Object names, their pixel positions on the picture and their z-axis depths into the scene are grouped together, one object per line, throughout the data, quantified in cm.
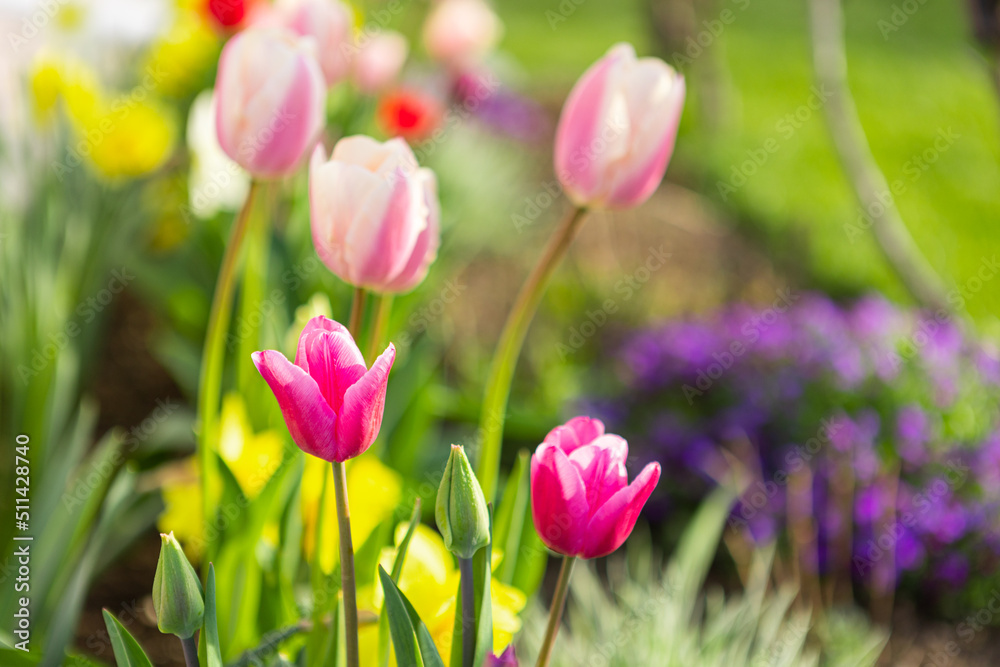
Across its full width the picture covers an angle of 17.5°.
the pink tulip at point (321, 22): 135
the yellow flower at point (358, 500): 127
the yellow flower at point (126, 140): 177
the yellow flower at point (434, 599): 117
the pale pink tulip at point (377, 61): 220
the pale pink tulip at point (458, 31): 260
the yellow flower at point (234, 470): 128
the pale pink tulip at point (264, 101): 120
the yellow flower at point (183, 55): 220
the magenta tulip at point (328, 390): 109
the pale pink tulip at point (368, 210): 116
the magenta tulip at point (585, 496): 111
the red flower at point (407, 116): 209
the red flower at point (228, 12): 189
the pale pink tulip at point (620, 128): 120
